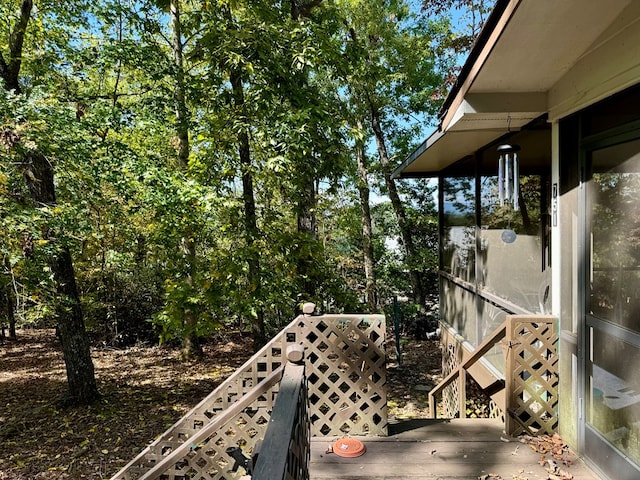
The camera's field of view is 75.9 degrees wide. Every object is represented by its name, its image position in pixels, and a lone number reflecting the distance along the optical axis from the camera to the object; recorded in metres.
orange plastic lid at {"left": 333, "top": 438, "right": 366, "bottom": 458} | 3.11
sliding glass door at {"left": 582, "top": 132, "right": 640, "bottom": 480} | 2.47
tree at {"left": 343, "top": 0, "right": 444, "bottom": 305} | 13.22
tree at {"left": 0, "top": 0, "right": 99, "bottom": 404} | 6.24
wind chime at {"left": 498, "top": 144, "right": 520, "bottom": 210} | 3.68
